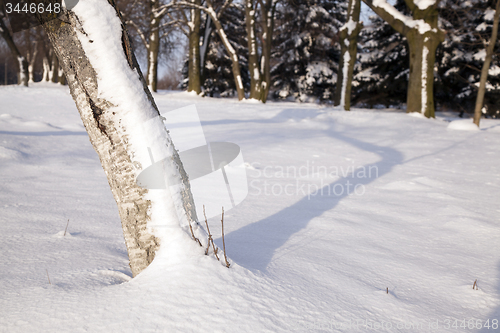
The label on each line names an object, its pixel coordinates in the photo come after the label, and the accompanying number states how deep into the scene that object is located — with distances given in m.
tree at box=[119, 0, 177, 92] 15.05
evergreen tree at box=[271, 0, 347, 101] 19.52
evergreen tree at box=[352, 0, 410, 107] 16.75
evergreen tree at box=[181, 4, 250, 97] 21.94
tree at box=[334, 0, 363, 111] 10.98
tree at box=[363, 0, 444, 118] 8.87
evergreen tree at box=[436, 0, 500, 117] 14.80
